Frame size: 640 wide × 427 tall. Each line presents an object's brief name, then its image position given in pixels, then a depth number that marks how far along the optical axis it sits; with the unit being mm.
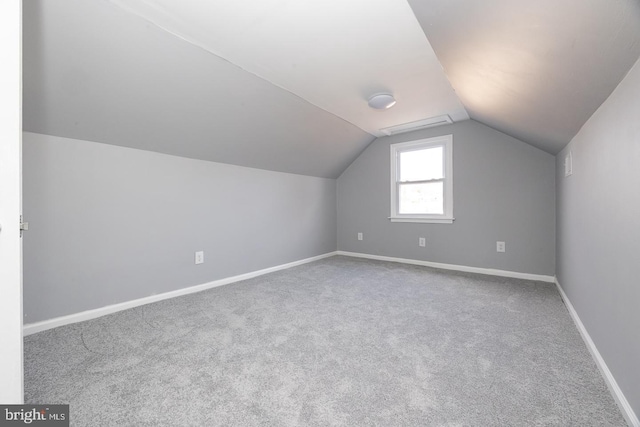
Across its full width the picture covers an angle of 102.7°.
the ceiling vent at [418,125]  3346
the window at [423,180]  3605
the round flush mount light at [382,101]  2531
